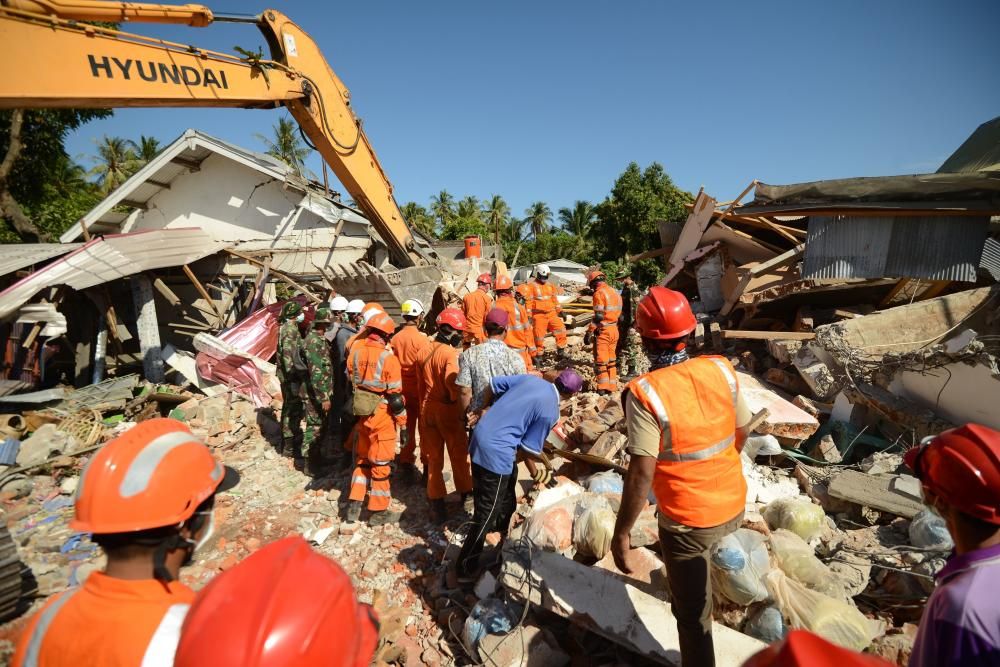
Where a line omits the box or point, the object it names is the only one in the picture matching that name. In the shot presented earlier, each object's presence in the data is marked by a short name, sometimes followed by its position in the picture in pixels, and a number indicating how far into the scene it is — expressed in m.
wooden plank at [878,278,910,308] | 6.37
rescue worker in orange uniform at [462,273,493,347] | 7.02
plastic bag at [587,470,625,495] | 3.70
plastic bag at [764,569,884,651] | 2.21
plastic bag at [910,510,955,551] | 2.70
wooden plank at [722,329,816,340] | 6.13
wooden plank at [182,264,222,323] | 7.36
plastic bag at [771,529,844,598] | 2.54
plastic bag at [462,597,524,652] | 2.66
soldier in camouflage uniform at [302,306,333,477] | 5.07
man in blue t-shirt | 3.01
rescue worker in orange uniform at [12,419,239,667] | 1.02
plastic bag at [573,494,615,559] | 2.95
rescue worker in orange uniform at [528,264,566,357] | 7.66
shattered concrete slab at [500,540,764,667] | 2.27
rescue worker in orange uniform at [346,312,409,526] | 4.05
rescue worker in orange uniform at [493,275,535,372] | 6.92
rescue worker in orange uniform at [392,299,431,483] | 4.68
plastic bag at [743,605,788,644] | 2.30
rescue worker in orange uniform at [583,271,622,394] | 6.70
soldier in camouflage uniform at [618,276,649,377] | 7.85
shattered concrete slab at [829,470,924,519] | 3.18
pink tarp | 6.95
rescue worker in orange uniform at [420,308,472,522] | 3.95
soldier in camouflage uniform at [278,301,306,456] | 5.12
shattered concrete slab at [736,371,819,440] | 4.28
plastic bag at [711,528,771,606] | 2.32
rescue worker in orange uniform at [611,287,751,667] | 1.96
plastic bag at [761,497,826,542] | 3.09
